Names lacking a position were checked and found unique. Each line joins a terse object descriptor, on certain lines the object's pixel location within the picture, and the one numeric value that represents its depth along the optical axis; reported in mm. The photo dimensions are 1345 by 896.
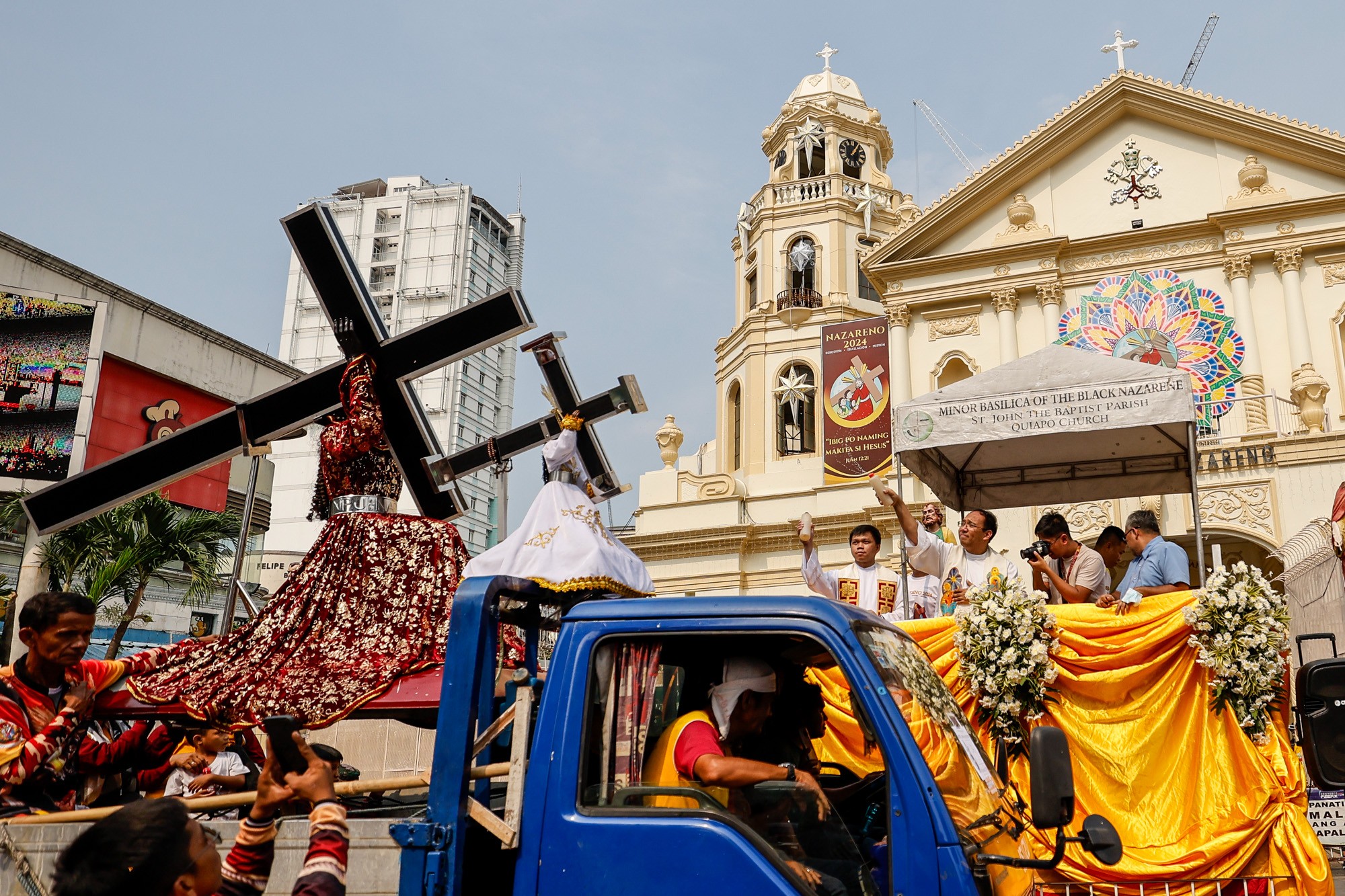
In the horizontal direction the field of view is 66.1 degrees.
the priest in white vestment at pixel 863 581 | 7020
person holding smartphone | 2123
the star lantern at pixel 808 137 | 32531
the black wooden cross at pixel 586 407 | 7469
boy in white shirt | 4176
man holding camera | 6699
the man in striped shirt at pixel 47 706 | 3711
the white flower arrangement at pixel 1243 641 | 4945
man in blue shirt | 5950
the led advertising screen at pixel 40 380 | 19516
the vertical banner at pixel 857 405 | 25078
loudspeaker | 3389
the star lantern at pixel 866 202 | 31203
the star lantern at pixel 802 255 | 31094
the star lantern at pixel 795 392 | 29266
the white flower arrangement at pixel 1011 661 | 5258
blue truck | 2838
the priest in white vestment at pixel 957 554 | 7352
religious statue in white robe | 5520
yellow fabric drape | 4738
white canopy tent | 7504
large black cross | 6867
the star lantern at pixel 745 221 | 32406
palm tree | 17656
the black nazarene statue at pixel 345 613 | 5148
